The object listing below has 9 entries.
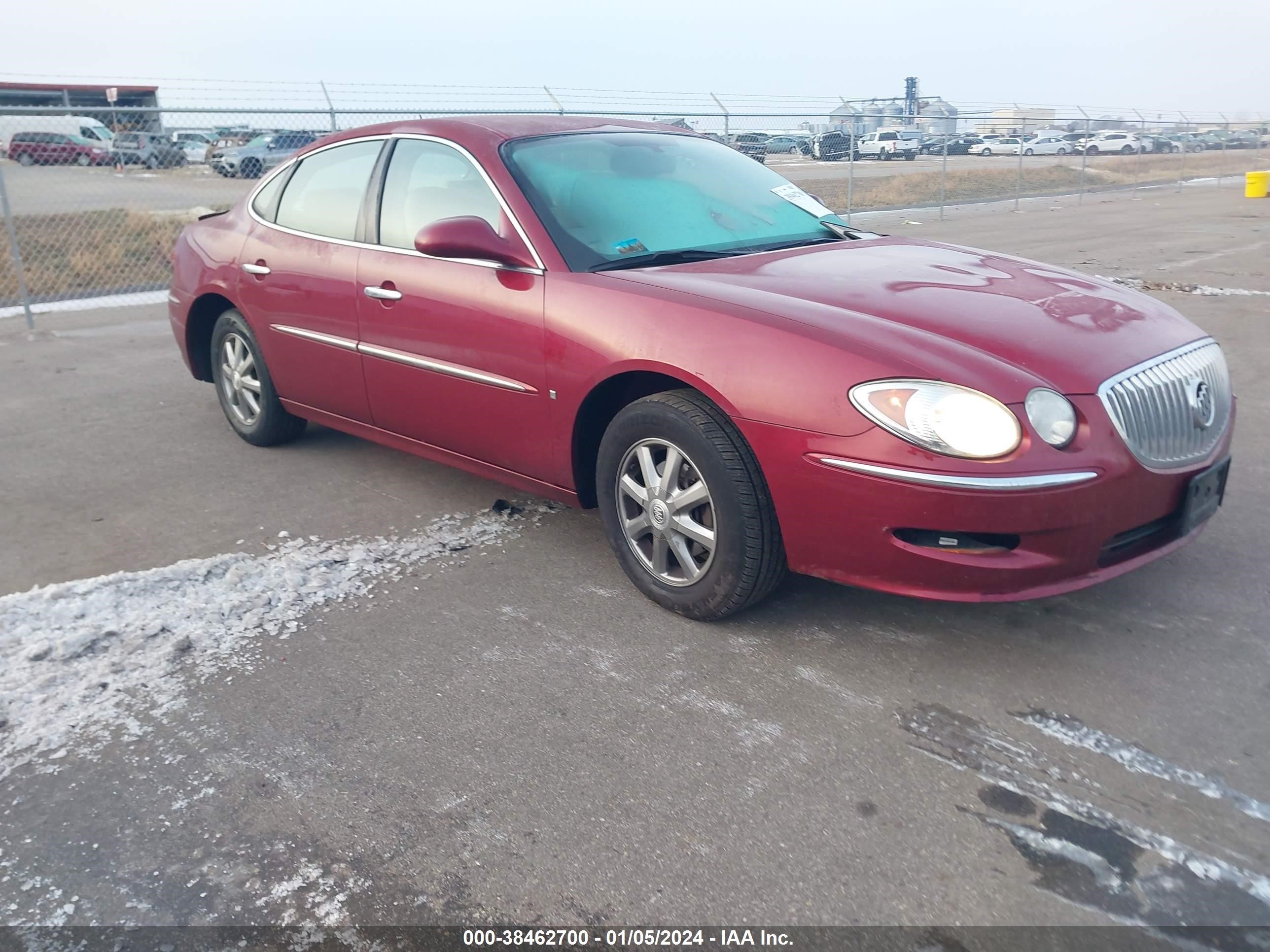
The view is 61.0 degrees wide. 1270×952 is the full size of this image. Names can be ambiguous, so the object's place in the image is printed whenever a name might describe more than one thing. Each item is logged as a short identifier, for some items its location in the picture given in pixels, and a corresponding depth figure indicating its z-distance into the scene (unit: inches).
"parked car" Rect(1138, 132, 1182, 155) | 1299.2
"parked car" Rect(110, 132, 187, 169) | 467.8
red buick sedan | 114.5
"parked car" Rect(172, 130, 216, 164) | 476.1
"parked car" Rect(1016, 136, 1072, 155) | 1471.5
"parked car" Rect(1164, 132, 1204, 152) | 1186.9
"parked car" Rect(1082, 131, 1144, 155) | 1498.5
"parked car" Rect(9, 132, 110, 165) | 475.5
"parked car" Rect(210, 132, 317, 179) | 553.6
